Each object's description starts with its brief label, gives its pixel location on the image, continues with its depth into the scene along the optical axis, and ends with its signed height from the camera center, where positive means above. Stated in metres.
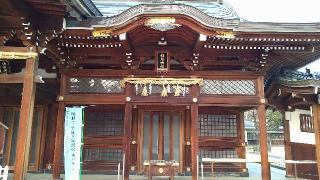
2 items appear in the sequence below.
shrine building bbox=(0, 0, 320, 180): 7.79 +1.87
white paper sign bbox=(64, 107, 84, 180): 8.36 +0.03
